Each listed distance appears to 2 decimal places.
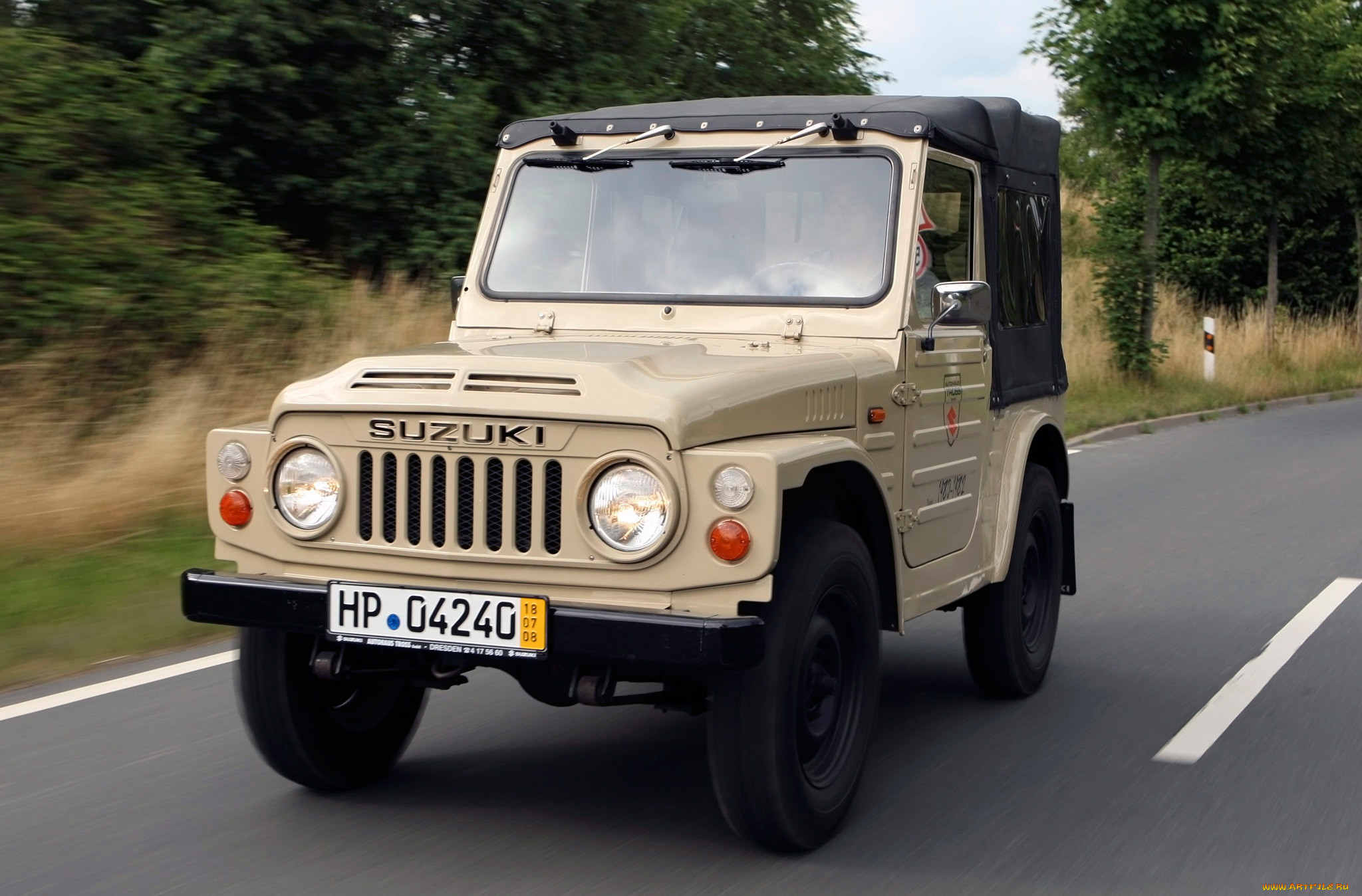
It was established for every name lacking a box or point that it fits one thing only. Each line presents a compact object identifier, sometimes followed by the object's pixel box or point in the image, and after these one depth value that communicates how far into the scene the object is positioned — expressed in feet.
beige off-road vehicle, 12.99
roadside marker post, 74.43
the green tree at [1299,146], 72.13
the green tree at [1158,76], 64.59
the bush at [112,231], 36.32
